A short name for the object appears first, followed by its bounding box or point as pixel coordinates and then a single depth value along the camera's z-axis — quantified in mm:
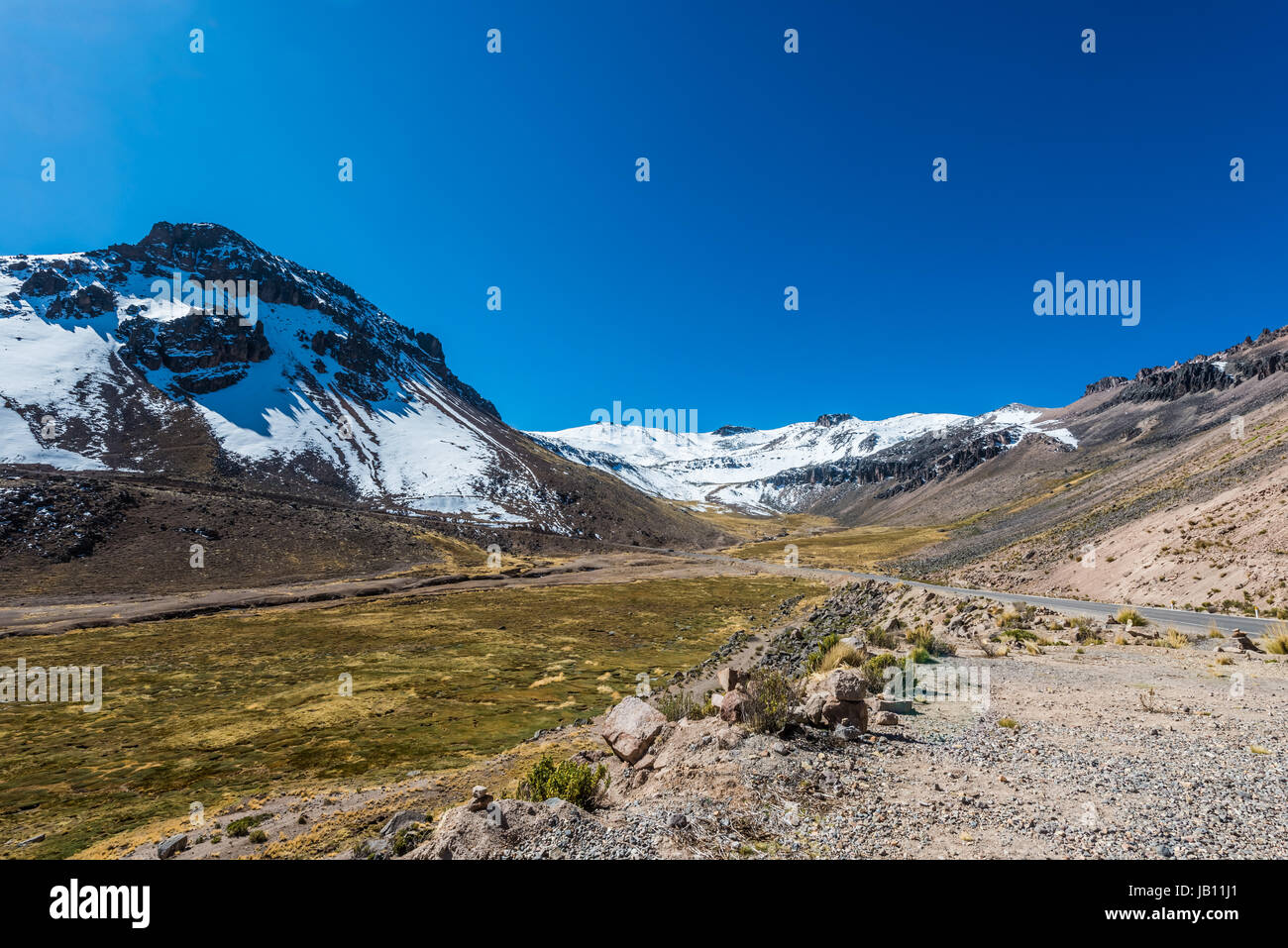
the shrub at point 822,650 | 20325
